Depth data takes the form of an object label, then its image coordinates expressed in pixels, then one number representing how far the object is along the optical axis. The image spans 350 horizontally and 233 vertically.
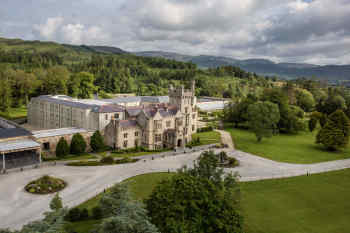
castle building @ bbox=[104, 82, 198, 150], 63.09
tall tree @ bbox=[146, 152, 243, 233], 22.91
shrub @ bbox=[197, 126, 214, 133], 85.50
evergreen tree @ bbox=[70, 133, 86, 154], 57.53
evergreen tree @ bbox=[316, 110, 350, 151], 68.12
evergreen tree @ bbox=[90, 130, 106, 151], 59.84
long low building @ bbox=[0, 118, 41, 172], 49.97
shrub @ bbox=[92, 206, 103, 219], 31.78
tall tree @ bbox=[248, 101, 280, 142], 74.62
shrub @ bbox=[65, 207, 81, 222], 31.16
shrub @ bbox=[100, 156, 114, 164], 53.31
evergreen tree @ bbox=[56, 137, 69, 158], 55.50
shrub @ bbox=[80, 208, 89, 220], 31.52
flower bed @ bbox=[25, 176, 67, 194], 40.06
